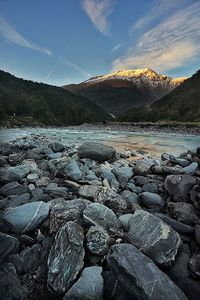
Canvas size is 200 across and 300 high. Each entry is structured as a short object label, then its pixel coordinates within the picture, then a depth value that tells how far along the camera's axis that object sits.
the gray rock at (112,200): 3.06
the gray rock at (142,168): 4.22
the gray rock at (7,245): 2.22
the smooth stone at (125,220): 2.64
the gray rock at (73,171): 3.77
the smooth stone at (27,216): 2.57
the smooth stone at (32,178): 3.69
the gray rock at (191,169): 4.07
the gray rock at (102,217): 2.56
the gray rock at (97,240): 2.27
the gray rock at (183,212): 2.78
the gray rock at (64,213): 2.60
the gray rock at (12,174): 3.62
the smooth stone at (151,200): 3.26
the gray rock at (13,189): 3.29
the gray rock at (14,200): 2.98
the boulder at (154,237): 2.26
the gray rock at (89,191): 3.20
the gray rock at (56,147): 5.82
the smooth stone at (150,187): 3.61
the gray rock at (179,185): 3.26
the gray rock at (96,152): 4.93
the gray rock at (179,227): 2.63
